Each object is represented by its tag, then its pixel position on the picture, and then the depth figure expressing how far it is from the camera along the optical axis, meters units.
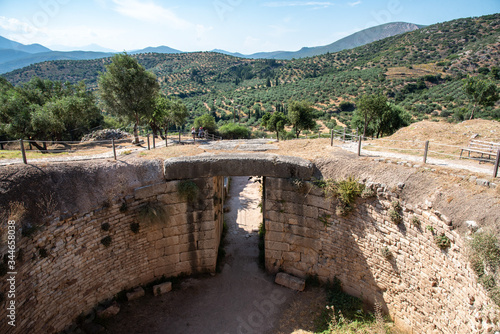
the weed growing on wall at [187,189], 8.56
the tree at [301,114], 27.58
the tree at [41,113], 15.60
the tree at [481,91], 20.48
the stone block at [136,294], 8.27
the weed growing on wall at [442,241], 5.64
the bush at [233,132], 29.27
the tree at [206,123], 28.17
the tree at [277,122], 30.18
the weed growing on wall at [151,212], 8.23
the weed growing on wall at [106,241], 7.55
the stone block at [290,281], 8.91
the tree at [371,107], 22.94
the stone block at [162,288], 8.66
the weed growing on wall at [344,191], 7.64
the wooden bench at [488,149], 7.32
